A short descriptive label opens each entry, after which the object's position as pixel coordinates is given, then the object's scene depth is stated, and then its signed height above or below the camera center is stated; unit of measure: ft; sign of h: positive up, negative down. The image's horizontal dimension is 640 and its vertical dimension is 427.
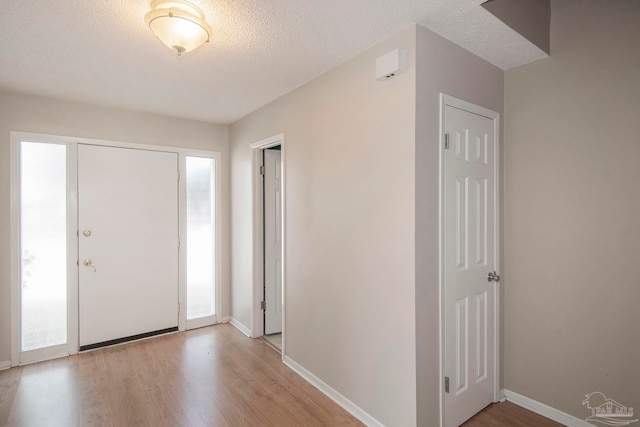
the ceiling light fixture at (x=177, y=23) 5.43 +3.23
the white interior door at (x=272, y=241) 12.27 -1.11
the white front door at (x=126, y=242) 11.03 -1.05
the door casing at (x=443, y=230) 6.63 -0.41
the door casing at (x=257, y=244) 11.96 -1.17
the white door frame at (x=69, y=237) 9.86 -0.80
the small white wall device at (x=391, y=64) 6.27 +2.91
